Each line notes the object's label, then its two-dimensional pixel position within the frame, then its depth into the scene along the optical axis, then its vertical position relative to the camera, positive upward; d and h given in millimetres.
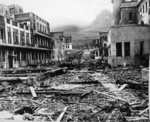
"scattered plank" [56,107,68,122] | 4111 -1605
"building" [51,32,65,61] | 41259 +3239
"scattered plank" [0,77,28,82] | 9371 -1229
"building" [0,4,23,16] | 28869 +9077
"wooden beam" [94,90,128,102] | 5738 -1562
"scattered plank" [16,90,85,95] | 6840 -1553
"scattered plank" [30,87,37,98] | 6661 -1553
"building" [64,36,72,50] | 51169 +4792
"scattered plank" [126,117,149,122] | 3923 -1577
